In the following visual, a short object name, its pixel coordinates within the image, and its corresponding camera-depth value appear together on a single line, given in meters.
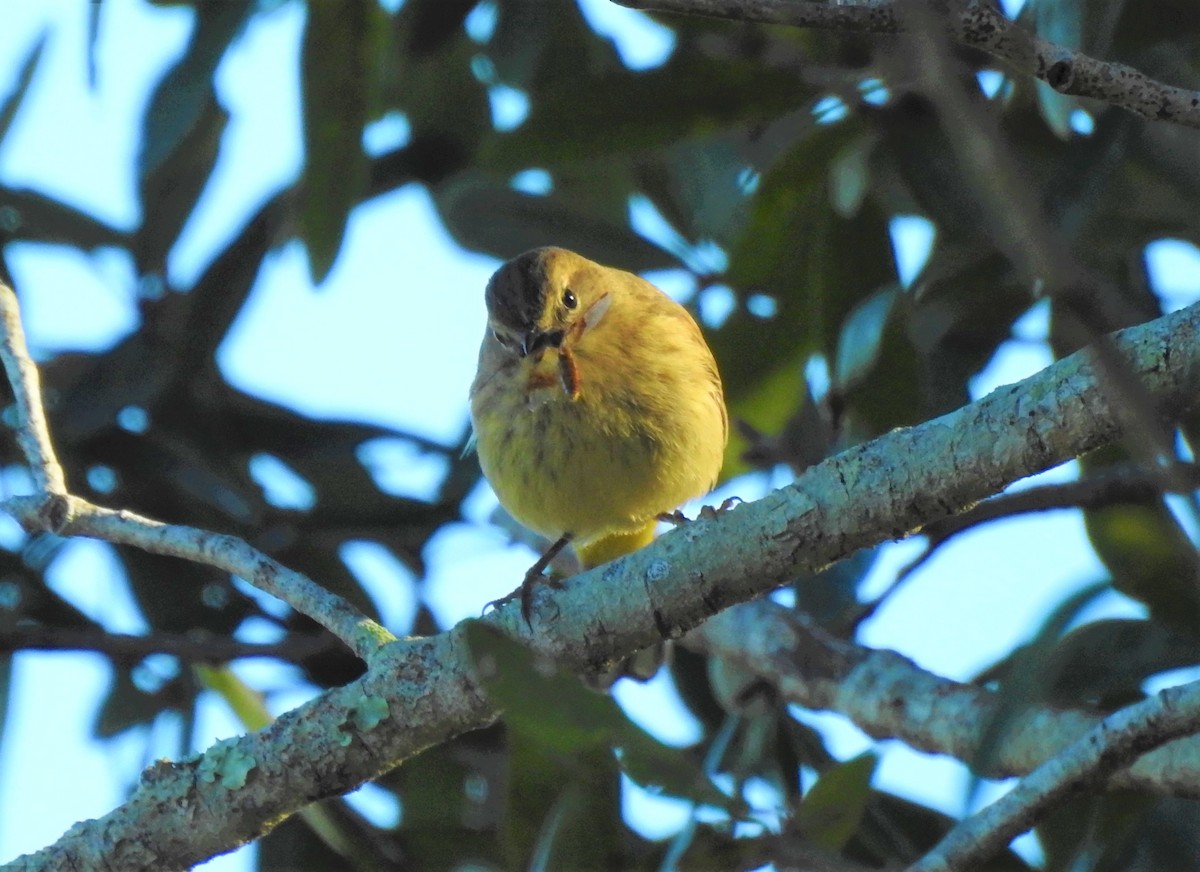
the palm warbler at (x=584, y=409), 7.64
